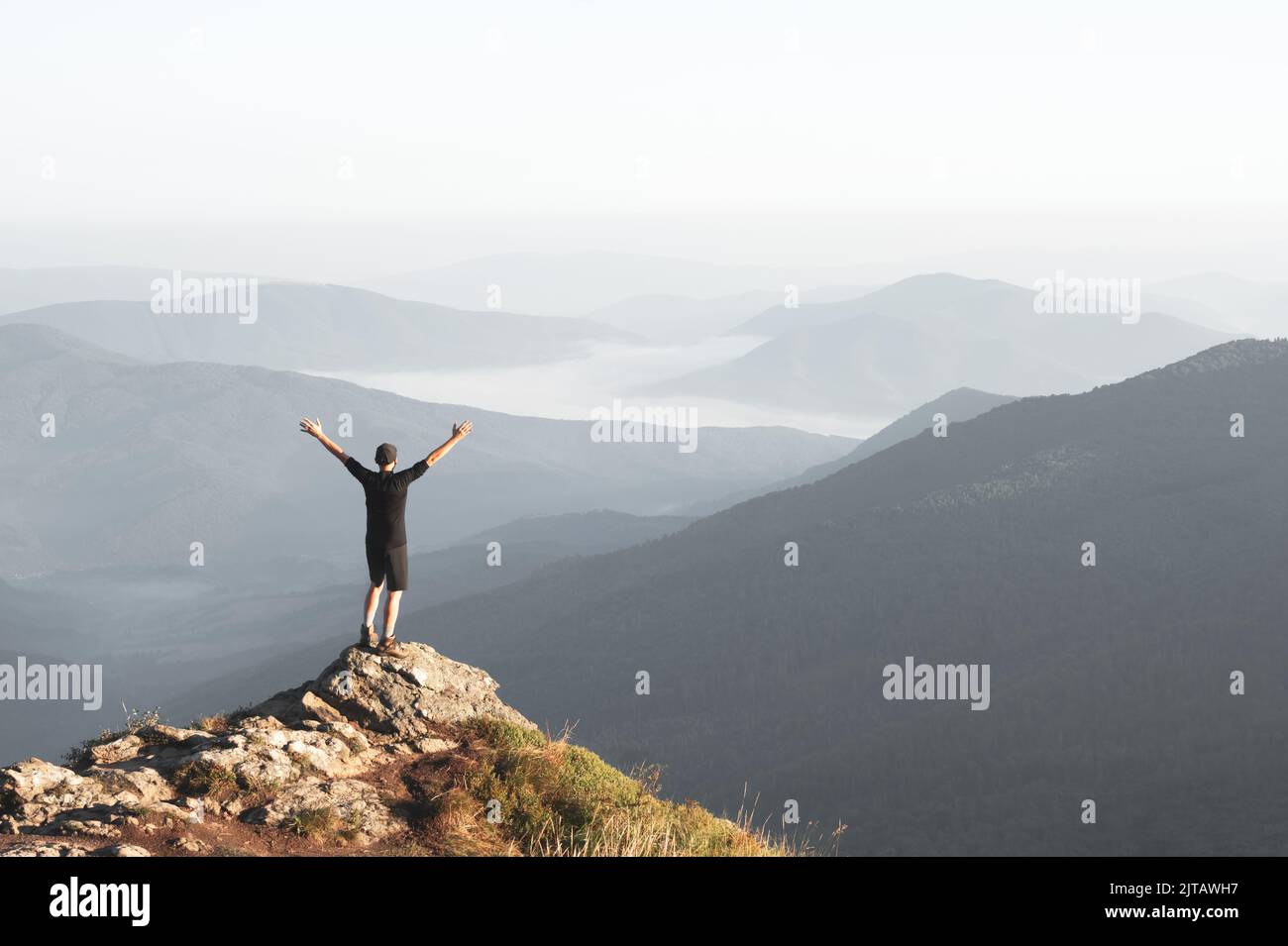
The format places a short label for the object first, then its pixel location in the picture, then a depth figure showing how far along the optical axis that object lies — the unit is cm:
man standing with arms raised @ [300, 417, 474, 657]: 1769
